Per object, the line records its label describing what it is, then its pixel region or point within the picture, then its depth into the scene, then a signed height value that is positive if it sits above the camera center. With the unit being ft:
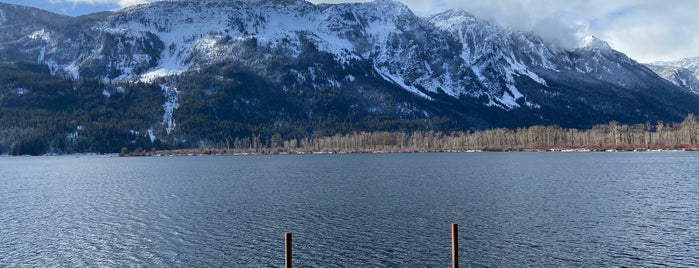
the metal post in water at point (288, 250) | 112.06 -19.25
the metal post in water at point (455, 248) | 123.03 -20.75
